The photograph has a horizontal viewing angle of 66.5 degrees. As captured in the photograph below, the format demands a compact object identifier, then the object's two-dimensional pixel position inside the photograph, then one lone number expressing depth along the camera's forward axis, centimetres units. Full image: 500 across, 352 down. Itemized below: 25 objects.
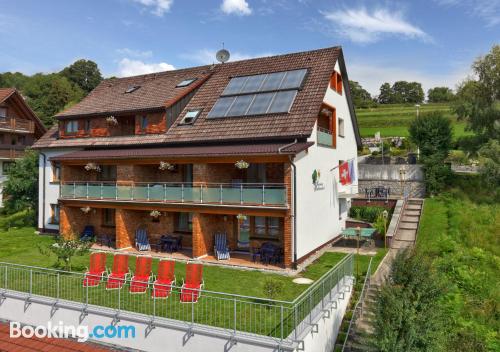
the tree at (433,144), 2730
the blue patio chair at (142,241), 2077
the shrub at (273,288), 1309
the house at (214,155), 1766
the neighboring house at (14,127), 3578
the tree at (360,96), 9431
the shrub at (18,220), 2911
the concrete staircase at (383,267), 1134
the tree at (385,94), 11410
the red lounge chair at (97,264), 1514
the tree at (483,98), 2691
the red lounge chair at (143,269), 1416
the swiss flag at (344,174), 2268
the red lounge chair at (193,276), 1319
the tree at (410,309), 959
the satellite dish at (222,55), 2711
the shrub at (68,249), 1599
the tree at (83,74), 9275
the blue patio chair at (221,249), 1828
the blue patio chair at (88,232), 2327
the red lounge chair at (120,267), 1474
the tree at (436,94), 10620
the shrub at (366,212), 2512
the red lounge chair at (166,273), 1352
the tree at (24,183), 2764
